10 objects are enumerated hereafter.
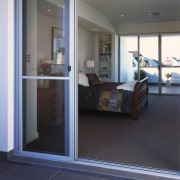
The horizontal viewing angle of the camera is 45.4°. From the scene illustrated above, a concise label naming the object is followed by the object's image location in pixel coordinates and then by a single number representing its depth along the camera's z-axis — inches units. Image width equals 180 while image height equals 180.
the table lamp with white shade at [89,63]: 275.4
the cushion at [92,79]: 240.7
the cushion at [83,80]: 217.2
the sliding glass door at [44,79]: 103.2
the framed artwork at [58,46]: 103.2
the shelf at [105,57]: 313.3
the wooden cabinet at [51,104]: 104.3
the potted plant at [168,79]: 316.0
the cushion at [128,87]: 194.6
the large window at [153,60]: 310.2
